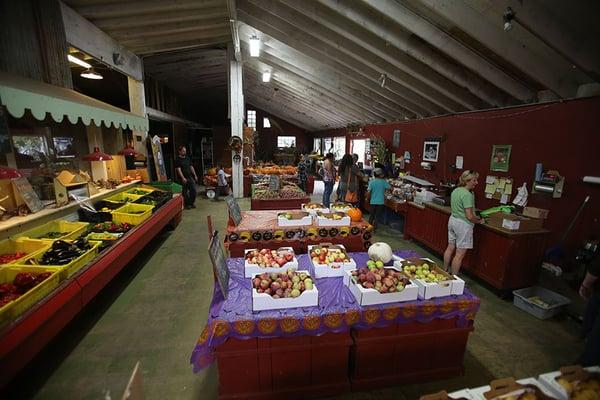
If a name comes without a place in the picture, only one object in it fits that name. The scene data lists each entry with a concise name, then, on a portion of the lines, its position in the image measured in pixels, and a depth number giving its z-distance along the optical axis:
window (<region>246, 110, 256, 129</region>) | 20.79
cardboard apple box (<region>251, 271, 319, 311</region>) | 2.37
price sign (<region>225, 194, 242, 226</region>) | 4.34
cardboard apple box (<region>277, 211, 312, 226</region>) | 4.24
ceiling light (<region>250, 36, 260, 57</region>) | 6.17
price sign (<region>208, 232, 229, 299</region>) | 2.47
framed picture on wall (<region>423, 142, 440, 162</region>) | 6.75
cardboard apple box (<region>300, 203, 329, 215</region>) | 4.70
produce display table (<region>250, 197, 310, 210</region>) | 6.95
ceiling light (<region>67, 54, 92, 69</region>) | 5.89
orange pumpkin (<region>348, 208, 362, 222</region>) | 4.54
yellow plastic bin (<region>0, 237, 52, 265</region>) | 3.43
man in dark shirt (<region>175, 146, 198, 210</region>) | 8.64
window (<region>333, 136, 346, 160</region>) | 15.46
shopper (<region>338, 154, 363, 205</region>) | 6.83
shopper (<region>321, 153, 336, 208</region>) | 8.46
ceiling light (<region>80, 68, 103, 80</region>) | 6.79
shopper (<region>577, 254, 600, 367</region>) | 2.51
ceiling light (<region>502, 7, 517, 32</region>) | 3.09
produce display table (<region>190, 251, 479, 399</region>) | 2.33
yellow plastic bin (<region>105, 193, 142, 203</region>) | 5.83
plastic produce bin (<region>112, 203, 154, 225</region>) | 5.00
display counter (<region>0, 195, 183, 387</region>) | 2.25
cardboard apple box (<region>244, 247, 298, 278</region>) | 2.88
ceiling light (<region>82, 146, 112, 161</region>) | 4.92
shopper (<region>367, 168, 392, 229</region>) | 6.34
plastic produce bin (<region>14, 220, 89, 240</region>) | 3.81
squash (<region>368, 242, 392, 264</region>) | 3.19
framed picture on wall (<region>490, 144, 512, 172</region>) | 4.82
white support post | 9.90
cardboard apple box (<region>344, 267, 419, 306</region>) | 2.47
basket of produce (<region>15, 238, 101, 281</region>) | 3.09
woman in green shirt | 3.95
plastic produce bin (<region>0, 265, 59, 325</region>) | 2.36
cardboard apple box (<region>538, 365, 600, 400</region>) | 1.66
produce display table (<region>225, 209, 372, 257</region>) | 4.14
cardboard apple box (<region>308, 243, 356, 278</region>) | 2.93
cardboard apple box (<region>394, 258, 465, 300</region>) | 2.57
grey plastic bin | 3.70
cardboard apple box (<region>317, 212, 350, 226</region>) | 4.24
